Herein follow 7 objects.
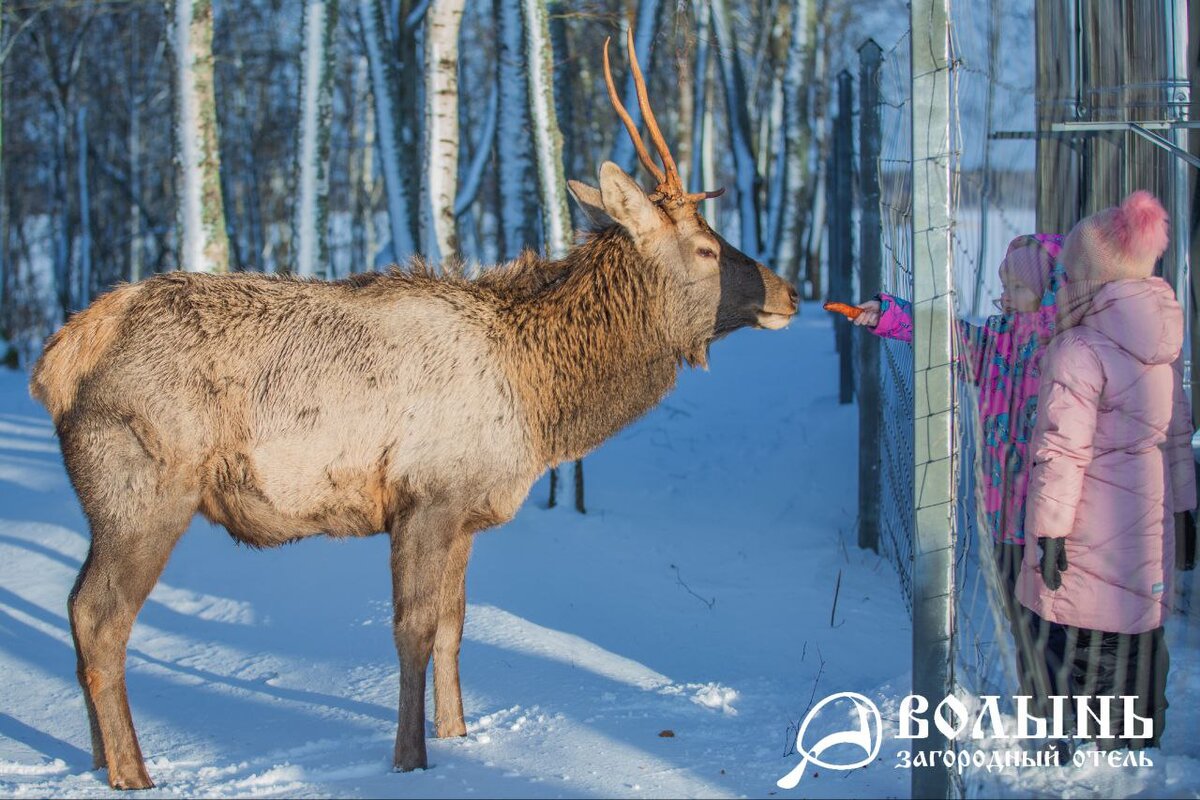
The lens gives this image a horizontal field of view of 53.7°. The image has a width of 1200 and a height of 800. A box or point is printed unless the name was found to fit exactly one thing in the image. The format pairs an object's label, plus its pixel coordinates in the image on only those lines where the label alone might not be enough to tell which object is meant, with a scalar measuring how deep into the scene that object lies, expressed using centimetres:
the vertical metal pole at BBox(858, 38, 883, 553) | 739
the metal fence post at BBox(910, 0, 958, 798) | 343
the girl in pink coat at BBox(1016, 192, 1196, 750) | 399
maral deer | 459
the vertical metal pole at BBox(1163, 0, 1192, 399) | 617
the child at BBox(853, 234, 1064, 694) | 448
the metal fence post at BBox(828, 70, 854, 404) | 898
